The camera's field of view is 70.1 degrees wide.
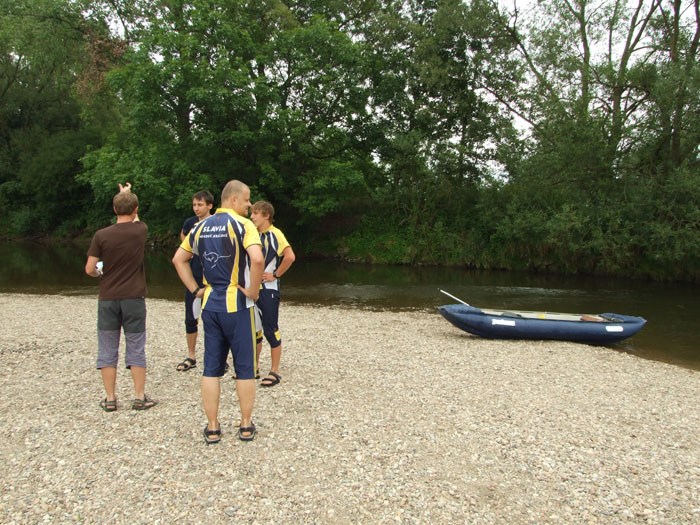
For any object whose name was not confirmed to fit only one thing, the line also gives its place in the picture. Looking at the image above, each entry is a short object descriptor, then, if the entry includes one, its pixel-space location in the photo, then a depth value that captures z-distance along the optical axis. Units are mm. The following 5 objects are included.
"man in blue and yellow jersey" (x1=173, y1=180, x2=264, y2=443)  4023
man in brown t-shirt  4719
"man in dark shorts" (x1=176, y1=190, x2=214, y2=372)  5801
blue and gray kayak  9289
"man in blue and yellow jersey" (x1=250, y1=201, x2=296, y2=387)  5676
